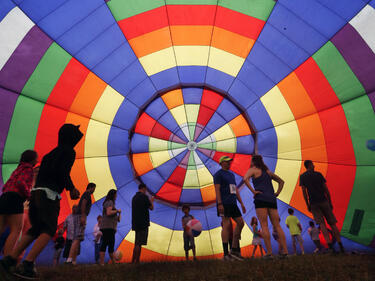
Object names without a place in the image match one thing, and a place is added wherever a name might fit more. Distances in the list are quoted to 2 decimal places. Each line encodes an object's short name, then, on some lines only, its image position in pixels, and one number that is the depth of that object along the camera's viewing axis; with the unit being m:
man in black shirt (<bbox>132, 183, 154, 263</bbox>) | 5.75
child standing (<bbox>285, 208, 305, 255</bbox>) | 7.18
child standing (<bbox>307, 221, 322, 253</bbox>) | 7.03
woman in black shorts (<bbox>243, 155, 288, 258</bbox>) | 4.73
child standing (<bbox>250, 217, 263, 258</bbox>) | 7.48
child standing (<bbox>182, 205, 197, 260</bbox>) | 7.12
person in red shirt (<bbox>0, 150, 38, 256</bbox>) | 3.91
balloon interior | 6.20
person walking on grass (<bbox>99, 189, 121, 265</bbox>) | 5.75
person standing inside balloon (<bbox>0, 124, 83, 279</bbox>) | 3.25
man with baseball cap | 5.13
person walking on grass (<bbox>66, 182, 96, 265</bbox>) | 5.68
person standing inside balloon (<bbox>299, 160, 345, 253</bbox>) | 5.49
